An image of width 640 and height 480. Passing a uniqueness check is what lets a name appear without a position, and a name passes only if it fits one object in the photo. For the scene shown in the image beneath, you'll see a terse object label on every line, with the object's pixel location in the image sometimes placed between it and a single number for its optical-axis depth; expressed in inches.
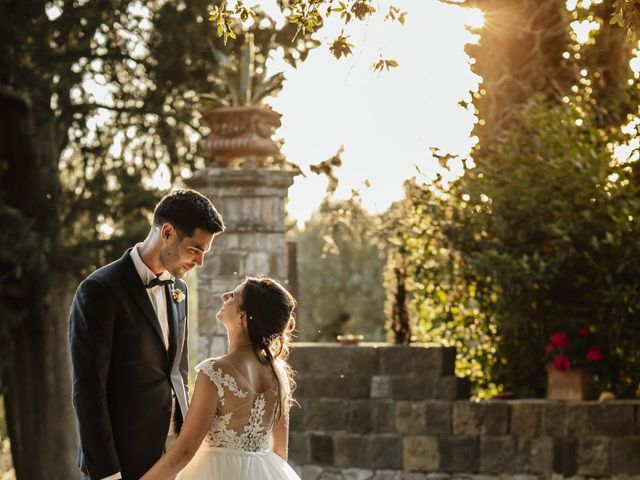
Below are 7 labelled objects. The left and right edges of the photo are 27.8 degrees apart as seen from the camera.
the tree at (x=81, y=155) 438.6
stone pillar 367.2
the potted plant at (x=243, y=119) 373.4
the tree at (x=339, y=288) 1024.9
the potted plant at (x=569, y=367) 346.6
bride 167.0
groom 158.4
